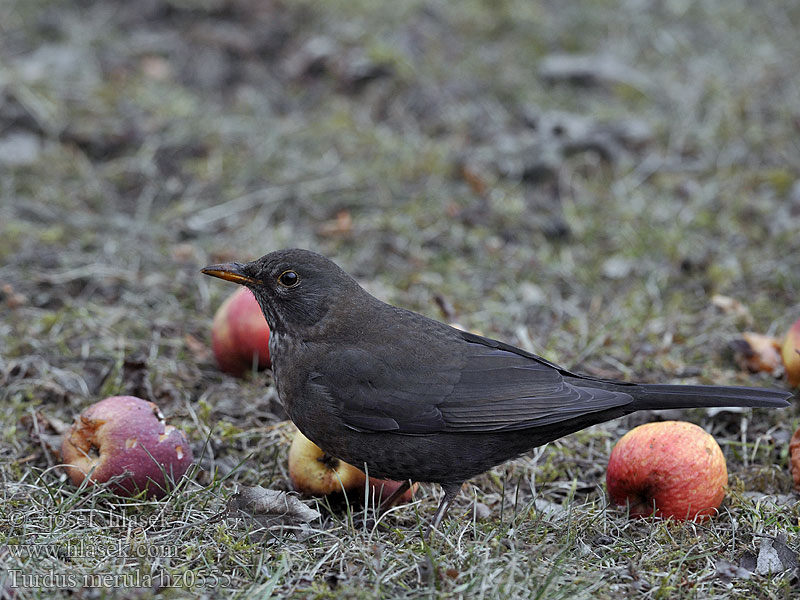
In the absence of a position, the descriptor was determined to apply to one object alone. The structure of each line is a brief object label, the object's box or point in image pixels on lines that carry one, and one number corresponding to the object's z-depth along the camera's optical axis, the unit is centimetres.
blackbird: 716
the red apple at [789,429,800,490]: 764
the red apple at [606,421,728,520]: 714
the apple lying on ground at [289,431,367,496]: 745
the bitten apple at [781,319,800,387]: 881
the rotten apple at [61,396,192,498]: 720
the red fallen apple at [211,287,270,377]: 917
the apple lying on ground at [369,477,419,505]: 756
